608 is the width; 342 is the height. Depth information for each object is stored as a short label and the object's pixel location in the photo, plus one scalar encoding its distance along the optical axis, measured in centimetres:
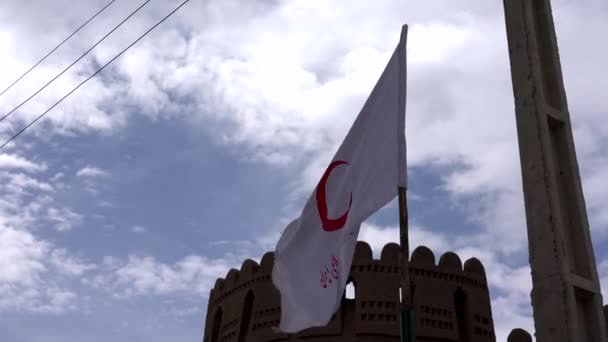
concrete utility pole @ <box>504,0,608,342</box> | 643
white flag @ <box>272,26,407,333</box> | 689
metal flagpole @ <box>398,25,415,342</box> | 591
